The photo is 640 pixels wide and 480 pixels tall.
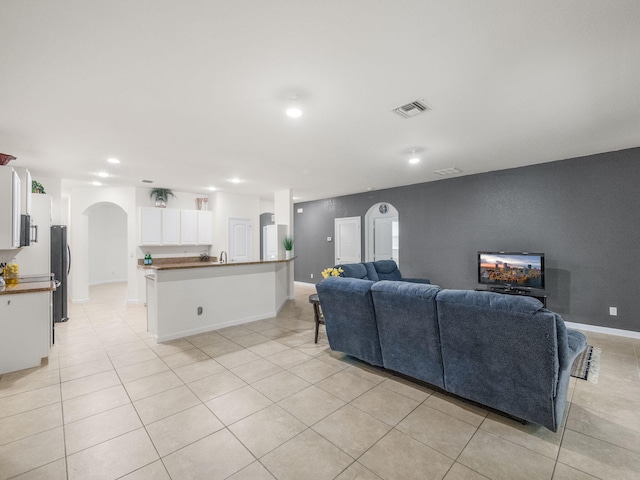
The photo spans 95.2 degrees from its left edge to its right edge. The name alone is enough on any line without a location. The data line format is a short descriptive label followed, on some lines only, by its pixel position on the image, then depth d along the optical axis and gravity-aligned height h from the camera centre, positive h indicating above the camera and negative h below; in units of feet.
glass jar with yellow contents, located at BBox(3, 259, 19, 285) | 12.65 -1.14
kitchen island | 13.15 -2.62
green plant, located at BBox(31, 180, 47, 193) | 15.81 +3.23
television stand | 15.72 -2.80
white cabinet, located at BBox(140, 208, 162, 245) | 20.75 +1.37
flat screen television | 15.44 -1.62
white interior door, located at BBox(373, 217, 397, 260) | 25.59 +0.35
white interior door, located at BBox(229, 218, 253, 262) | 24.44 +0.37
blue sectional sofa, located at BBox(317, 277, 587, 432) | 6.34 -2.56
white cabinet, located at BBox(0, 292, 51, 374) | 10.02 -2.95
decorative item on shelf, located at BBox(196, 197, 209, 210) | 24.47 +3.52
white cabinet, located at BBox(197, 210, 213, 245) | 23.57 +1.41
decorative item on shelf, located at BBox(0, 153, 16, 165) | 11.74 +3.59
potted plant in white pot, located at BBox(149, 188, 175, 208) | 22.06 +3.71
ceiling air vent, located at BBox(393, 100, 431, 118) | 8.88 +4.18
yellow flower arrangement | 12.90 -1.33
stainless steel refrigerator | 15.87 -0.97
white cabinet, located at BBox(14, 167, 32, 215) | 13.64 +2.48
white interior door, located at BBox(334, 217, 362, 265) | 25.45 +0.21
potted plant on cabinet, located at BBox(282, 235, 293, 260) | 21.81 -0.21
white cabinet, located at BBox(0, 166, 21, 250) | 11.12 +1.51
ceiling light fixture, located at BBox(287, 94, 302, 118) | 8.48 +4.17
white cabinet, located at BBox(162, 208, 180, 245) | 21.70 +1.41
